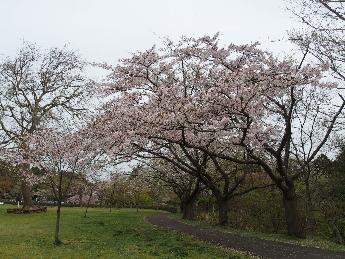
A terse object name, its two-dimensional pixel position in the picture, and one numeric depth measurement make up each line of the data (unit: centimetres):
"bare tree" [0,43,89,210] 3300
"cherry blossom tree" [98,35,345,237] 1344
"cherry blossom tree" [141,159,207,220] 3145
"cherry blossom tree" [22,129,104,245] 1431
